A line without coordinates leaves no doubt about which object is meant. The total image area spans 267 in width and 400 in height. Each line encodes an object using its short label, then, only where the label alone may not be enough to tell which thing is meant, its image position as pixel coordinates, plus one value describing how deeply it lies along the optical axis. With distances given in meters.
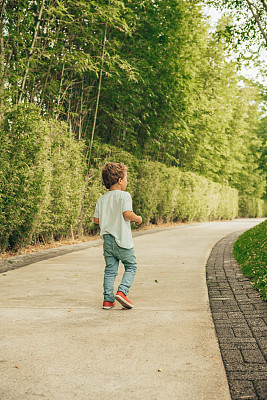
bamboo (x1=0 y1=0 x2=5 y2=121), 8.10
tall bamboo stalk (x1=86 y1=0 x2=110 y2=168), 12.08
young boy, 4.61
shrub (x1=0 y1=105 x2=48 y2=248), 7.91
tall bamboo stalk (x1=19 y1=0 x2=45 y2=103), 9.05
